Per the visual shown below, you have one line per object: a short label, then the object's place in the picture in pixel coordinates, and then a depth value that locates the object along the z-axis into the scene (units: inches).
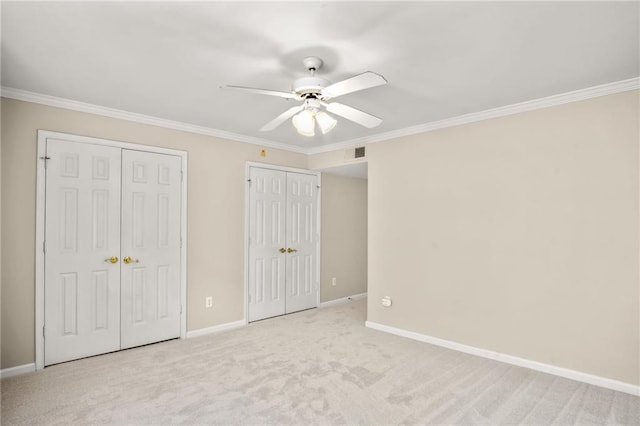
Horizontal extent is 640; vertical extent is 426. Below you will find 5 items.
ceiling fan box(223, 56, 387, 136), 87.2
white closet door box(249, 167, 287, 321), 184.3
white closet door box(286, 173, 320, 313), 201.2
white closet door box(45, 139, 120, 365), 125.8
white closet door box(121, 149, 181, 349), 142.9
